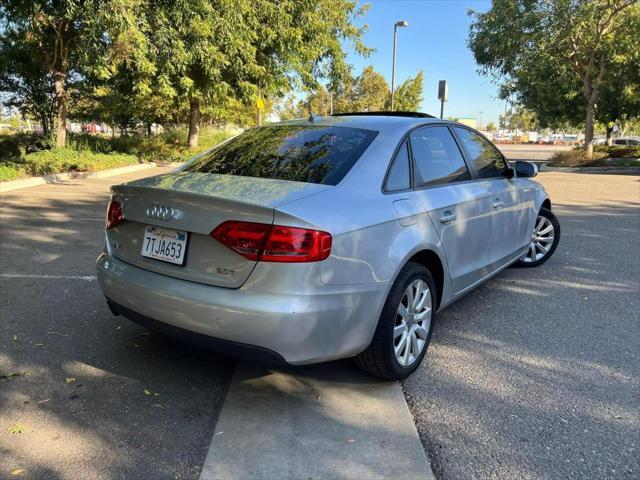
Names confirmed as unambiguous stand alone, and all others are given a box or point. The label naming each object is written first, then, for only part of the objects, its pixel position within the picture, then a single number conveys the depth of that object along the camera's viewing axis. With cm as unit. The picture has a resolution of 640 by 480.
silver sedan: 254
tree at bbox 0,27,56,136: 1755
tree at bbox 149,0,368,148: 1373
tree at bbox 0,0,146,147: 930
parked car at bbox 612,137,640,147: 3682
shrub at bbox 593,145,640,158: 2462
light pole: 3084
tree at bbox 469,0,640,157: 1839
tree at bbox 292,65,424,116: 4816
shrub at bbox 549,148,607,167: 2214
